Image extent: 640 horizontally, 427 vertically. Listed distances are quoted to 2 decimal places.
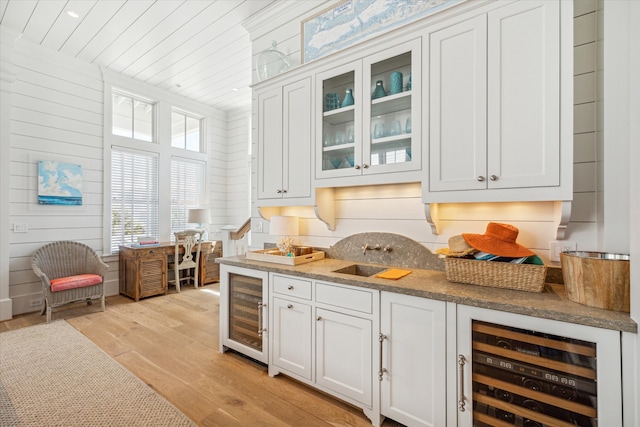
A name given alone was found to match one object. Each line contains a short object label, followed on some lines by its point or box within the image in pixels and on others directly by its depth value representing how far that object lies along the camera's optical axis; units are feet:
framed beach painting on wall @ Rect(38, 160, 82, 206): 12.25
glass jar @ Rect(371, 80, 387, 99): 6.79
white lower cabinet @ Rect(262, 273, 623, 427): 4.06
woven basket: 4.95
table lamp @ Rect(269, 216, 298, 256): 8.69
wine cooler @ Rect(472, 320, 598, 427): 4.06
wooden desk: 13.79
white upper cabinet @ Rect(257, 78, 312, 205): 7.93
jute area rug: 6.00
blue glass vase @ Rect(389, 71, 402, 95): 6.59
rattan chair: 11.14
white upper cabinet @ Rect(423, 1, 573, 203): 4.86
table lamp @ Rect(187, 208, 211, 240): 16.76
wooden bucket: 4.02
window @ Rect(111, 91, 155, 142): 15.03
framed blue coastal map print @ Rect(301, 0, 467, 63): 7.11
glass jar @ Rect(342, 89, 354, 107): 7.23
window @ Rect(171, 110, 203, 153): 17.57
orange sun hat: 5.22
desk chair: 15.39
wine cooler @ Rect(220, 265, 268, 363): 7.63
